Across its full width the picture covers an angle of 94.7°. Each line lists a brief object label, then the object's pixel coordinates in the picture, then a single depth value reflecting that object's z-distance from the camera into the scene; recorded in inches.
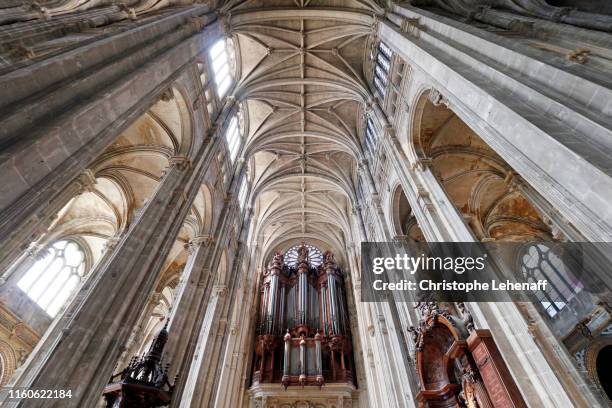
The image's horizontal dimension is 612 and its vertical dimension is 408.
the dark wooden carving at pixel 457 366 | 210.8
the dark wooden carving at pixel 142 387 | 208.1
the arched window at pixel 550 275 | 427.8
